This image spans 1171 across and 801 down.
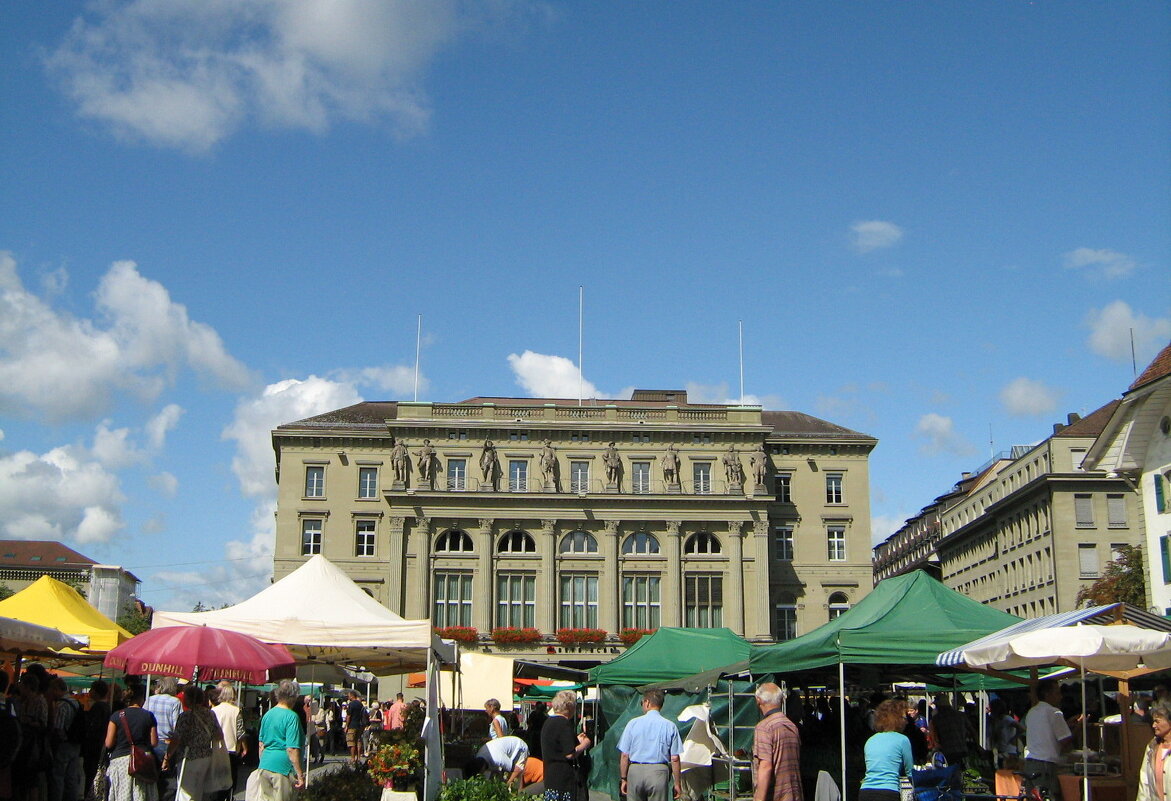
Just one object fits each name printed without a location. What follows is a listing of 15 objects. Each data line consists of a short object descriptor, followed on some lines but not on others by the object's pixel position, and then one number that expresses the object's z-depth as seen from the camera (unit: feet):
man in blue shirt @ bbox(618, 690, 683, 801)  41.88
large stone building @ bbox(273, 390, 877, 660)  205.46
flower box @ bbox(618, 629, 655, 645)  202.18
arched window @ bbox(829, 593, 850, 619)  214.69
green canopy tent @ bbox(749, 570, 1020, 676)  52.75
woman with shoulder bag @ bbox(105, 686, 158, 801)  44.14
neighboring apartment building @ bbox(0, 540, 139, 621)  408.26
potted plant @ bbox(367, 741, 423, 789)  46.50
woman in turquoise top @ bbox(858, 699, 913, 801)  34.96
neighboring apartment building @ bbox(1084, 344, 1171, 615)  109.09
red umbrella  46.62
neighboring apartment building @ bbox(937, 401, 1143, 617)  216.33
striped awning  47.57
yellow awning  66.99
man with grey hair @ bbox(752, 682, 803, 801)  33.50
